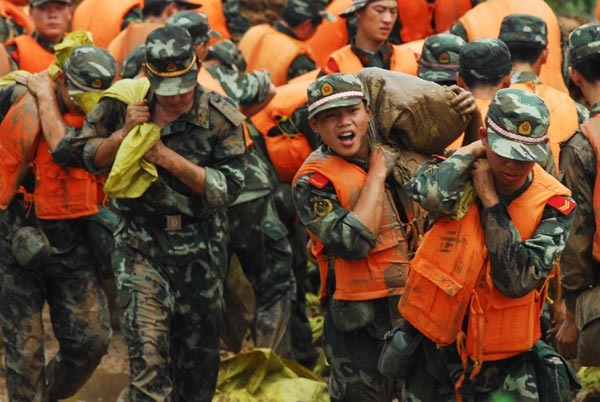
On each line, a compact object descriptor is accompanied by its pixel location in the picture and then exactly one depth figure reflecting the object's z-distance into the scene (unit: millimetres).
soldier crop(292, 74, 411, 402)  13734
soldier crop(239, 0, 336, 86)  22969
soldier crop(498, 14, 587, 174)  16594
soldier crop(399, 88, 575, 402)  11711
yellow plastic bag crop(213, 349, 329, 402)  17909
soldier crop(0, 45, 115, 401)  16984
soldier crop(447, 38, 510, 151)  15289
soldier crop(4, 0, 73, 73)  22437
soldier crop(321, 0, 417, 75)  20469
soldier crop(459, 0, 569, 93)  20734
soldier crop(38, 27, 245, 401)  15211
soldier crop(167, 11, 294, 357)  19453
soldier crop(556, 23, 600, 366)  14141
